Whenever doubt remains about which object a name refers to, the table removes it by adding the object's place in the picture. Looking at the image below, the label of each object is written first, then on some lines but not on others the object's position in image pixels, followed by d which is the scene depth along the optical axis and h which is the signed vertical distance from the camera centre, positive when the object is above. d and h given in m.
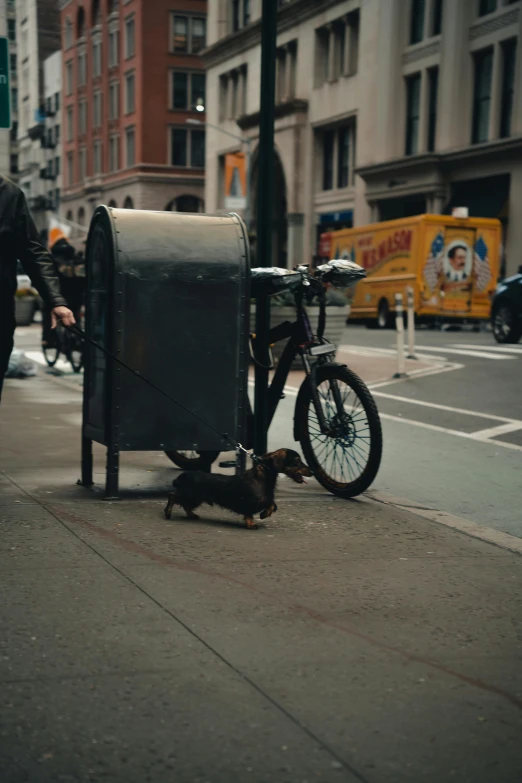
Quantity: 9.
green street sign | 12.11 +1.83
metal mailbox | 6.12 -0.35
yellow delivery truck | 29.44 +0.16
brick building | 71.00 +10.92
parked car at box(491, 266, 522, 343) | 20.62 -0.73
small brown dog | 5.65 -1.15
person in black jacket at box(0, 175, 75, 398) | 5.68 +0.01
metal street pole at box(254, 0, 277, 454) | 6.93 +0.49
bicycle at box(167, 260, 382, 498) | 6.47 -0.79
